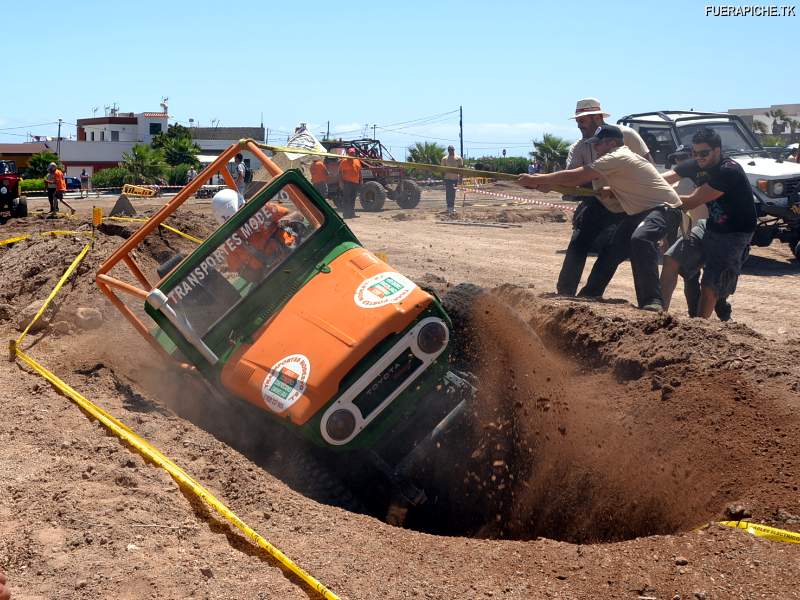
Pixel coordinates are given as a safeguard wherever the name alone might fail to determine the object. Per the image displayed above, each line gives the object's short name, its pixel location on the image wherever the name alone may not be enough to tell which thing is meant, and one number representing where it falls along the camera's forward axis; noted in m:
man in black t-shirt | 7.82
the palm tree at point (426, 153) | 47.19
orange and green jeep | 5.27
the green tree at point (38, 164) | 53.12
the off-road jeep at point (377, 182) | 24.33
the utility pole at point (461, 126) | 55.41
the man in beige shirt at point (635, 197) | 7.74
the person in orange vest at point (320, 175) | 22.58
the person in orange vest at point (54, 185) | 22.41
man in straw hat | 8.45
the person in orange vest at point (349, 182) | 22.56
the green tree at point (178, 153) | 56.81
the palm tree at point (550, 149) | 44.78
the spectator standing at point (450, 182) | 22.73
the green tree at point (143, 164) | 46.59
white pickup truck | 12.93
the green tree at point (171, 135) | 59.81
